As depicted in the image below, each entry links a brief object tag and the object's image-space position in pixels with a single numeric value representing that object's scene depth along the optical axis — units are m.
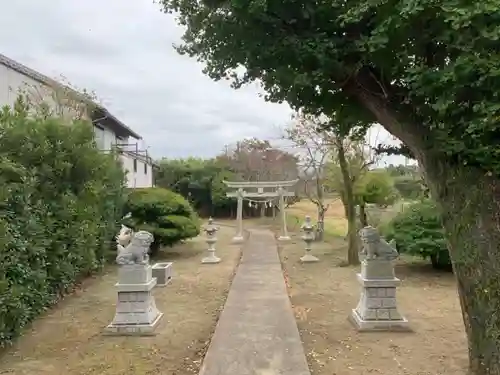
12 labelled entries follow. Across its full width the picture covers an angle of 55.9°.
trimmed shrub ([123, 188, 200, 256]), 13.83
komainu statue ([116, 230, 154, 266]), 6.49
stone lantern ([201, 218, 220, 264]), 13.48
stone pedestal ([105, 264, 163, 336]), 6.36
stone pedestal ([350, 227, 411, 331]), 6.47
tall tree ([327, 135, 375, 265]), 12.12
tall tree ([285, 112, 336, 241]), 15.25
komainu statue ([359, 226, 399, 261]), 6.57
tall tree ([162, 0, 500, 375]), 3.36
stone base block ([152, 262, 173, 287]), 9.81
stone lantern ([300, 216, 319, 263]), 13.45
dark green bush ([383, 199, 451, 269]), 10.54
